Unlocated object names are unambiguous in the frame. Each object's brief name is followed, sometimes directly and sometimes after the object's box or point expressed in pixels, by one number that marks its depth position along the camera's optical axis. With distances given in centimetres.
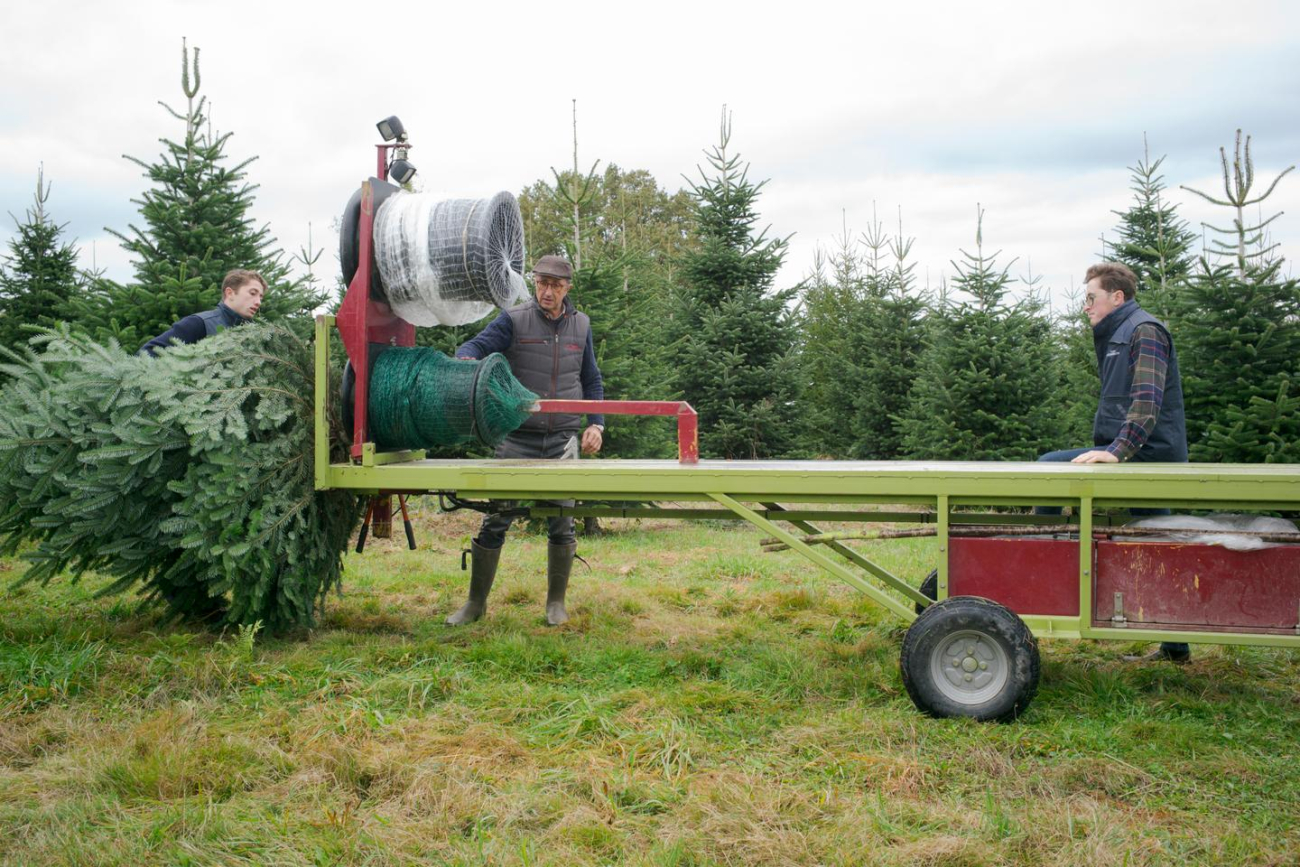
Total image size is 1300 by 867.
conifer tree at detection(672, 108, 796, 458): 1231
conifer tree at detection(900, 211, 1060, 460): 1109
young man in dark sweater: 566
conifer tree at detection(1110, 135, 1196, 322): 1402
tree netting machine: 380
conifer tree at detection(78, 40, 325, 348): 829
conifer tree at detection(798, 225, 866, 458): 1465
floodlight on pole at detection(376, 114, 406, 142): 480
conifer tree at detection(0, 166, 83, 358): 1034
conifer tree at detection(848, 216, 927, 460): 1375
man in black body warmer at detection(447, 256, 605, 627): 559
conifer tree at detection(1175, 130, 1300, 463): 849
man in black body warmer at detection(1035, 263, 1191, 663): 459
